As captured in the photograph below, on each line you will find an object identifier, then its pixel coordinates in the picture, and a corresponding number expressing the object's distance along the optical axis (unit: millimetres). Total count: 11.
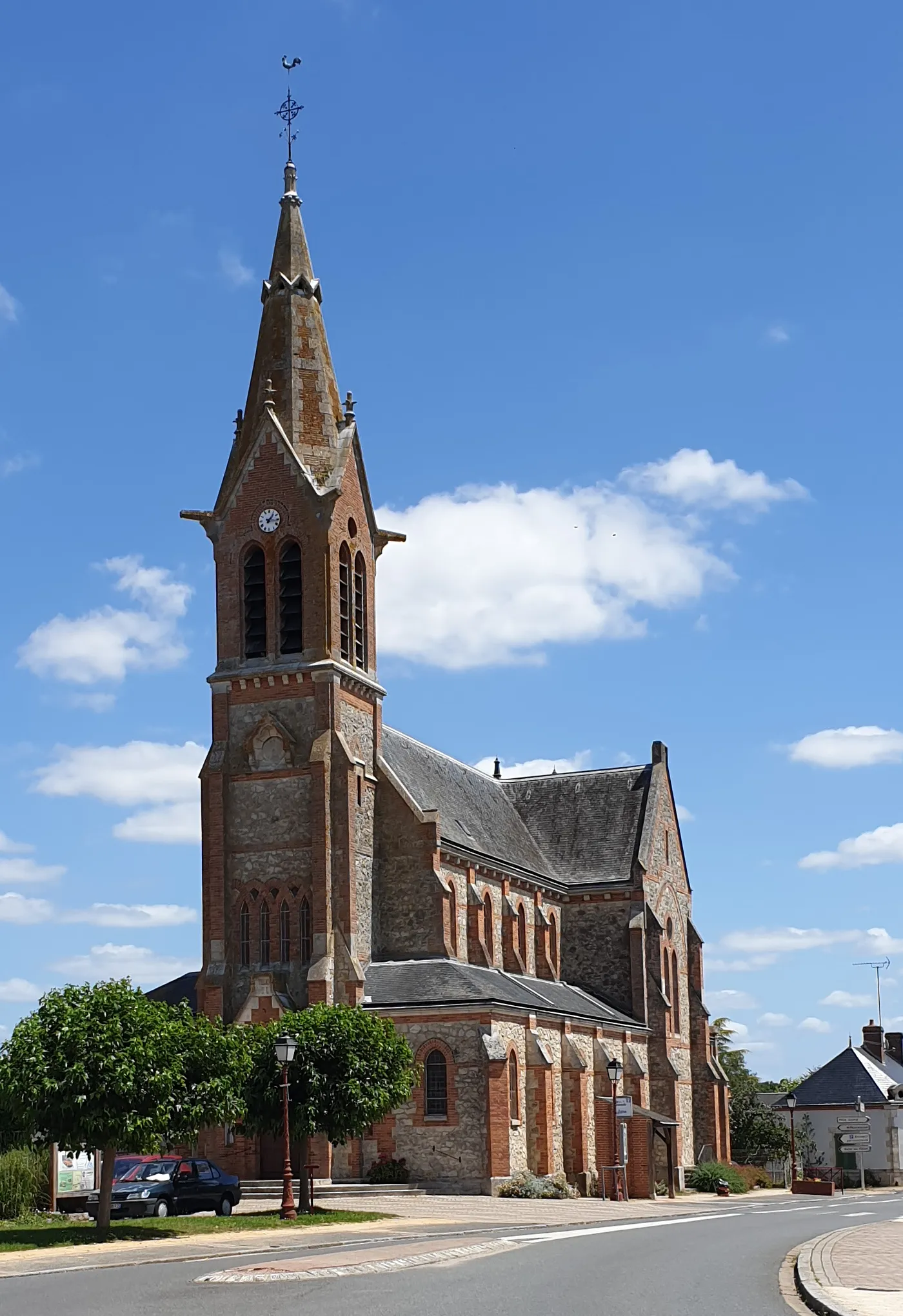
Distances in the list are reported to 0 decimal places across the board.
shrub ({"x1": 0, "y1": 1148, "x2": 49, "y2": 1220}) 34844
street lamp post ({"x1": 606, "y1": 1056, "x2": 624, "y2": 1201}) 48719
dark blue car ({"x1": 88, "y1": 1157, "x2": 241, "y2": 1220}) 38688
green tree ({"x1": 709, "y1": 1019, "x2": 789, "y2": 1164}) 82500
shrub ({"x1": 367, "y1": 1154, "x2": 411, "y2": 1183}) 47688
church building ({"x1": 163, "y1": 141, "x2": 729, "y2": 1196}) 48469
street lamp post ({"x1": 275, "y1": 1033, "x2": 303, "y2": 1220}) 35219
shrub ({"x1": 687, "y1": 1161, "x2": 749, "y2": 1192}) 63375
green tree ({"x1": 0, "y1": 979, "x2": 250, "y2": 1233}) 30531
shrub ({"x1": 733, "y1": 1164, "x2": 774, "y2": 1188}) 69312
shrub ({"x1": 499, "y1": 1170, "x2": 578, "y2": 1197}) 47406
